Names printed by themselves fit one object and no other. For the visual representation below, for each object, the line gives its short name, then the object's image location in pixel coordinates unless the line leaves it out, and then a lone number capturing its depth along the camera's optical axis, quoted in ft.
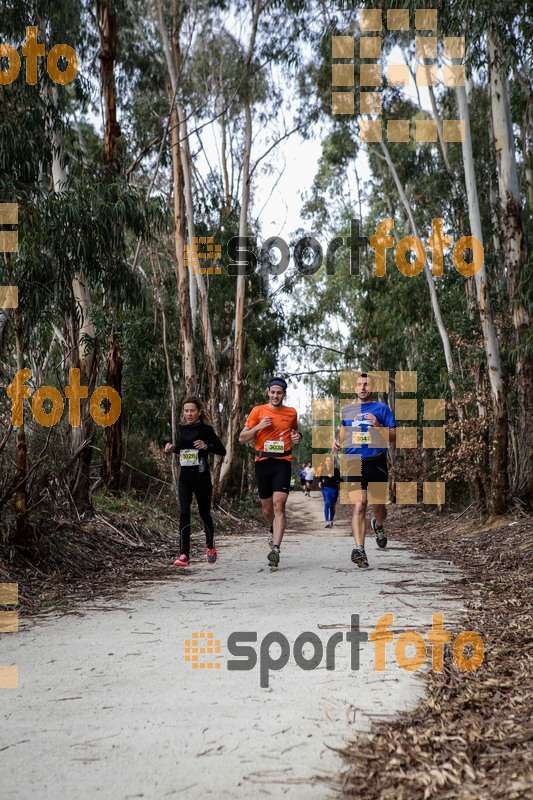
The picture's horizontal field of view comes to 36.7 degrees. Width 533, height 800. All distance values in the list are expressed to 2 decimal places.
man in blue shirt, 25.70
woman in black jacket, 27.37
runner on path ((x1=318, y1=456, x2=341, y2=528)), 52.01
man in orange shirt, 26.24
